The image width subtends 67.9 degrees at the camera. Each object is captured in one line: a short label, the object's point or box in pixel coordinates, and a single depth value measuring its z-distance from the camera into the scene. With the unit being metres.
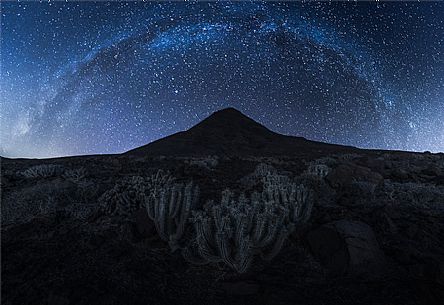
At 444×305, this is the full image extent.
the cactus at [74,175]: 8.19
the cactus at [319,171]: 8.02
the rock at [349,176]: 7.09
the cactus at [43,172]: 8.94
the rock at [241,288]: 3.31
